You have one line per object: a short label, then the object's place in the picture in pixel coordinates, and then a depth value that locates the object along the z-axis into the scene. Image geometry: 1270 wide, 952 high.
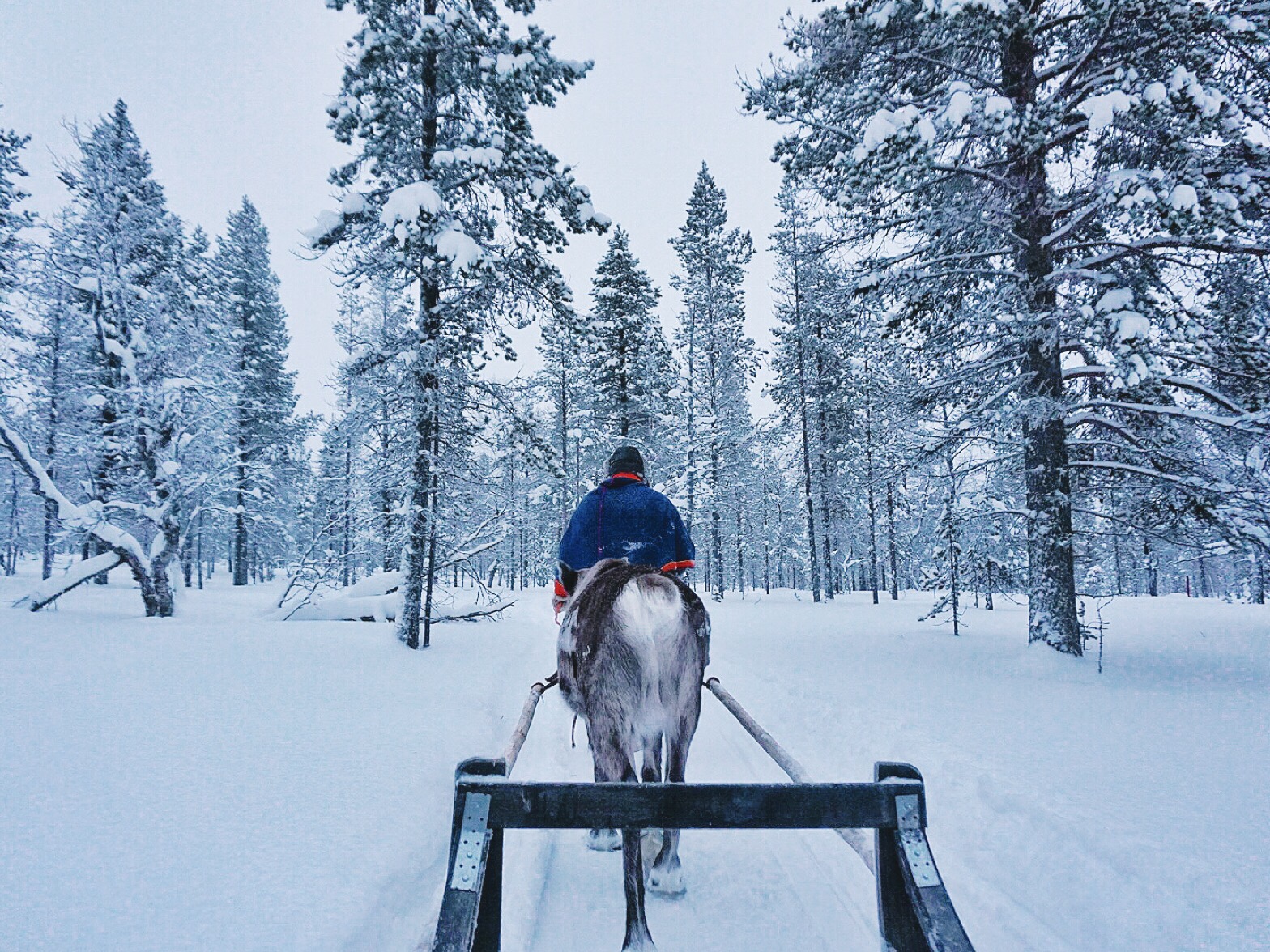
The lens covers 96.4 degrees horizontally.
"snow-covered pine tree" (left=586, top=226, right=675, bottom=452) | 24.06
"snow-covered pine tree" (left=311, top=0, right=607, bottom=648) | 9.62
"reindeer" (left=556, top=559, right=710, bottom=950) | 2.90
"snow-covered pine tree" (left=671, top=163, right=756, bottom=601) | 27.45
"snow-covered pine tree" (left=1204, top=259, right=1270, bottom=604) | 7.25
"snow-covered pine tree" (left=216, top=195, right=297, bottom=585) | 27.86
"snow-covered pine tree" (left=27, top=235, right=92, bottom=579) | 15.26
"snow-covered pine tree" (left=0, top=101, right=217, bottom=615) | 13.59
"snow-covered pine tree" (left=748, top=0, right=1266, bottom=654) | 6.43
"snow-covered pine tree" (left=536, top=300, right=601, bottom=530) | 32.47
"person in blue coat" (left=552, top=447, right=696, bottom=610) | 4.30
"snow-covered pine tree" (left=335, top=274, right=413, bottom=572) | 10.78
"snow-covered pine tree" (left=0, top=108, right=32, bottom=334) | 14.48
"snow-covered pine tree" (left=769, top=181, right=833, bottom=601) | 26.47
